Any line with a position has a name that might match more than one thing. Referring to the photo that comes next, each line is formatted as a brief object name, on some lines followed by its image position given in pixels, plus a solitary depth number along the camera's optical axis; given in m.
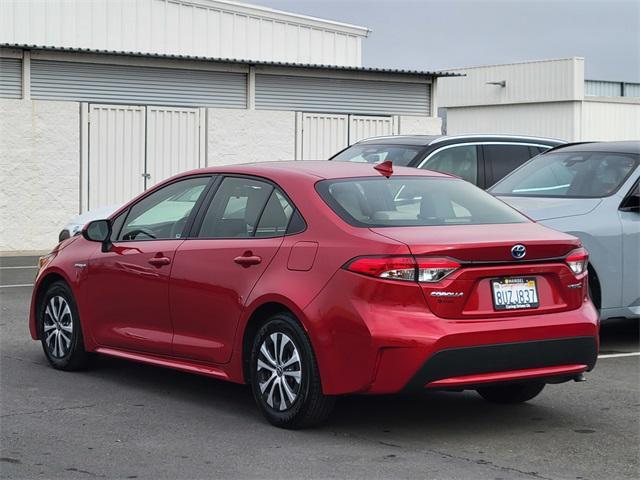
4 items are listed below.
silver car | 10.00
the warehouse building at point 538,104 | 50.88
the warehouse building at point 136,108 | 23.27
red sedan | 6.63
